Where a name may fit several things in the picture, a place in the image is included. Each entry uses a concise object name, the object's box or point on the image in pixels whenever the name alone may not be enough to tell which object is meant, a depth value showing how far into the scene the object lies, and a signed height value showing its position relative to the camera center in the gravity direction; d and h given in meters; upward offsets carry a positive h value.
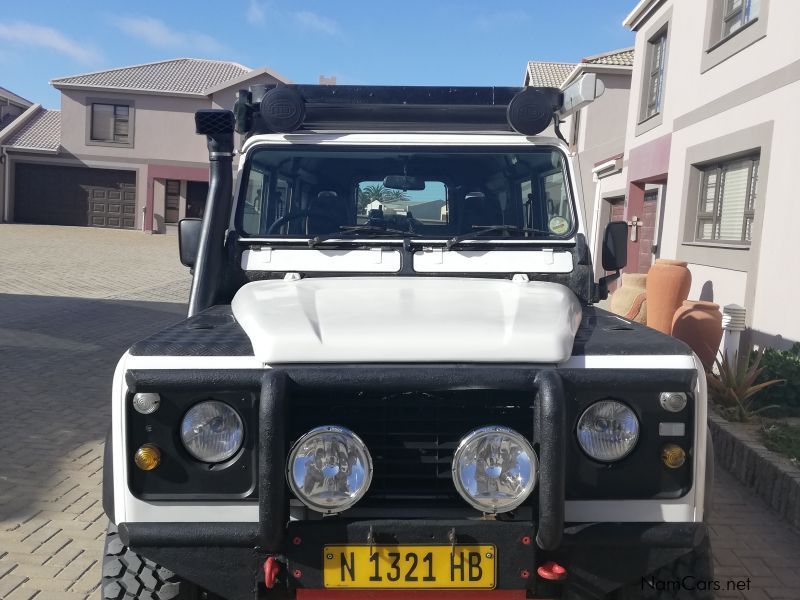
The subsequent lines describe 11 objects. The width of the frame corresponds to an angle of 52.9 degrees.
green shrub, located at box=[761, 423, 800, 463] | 5.06 -1.25
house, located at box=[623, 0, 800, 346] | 8.25 +1.21
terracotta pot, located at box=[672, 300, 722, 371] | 7.56 -0.80
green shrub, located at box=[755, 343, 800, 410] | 6.36 -1.03
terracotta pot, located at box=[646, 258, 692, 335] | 9.02 -0.58
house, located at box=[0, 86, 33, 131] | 39.25 +4.53
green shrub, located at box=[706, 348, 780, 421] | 6.04 -1.10
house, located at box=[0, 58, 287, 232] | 31.12 +1.68
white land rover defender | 2.41 -0.73
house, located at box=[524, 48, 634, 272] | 19.17 +3.00
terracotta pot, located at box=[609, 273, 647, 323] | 9.97 -0.77
